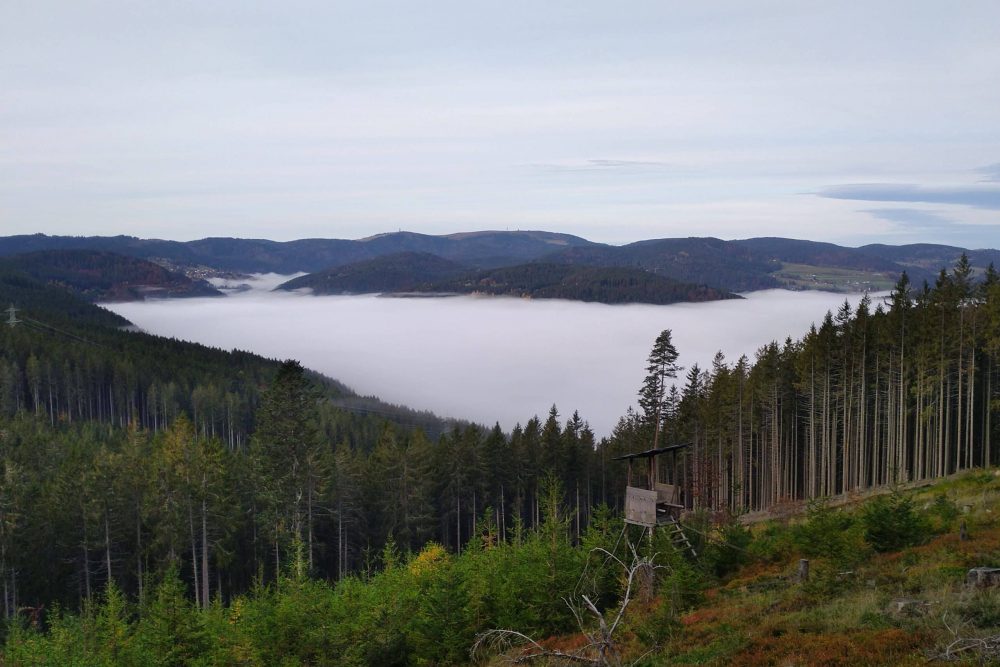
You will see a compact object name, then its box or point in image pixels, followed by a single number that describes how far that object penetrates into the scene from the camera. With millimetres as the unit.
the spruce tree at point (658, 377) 58438
